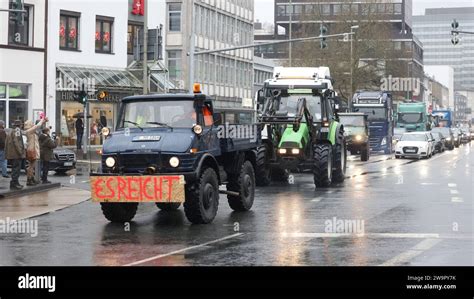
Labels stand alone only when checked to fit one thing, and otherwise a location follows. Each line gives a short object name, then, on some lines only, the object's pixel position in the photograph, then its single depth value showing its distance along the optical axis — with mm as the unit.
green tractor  24625
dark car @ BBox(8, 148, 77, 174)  30984
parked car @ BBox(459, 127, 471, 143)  91681
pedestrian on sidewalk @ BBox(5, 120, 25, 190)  22109
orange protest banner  14750
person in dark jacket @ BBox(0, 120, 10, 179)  25203
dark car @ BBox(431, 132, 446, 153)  55925
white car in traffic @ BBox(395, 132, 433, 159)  46312
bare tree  74812
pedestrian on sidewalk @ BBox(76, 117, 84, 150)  44875
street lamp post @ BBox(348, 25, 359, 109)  74438
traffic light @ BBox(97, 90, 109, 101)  37781
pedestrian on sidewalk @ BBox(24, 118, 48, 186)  22992
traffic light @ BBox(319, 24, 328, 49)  41481
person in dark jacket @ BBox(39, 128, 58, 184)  24766
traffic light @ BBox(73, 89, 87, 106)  38594
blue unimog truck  14953
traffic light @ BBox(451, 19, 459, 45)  38388
